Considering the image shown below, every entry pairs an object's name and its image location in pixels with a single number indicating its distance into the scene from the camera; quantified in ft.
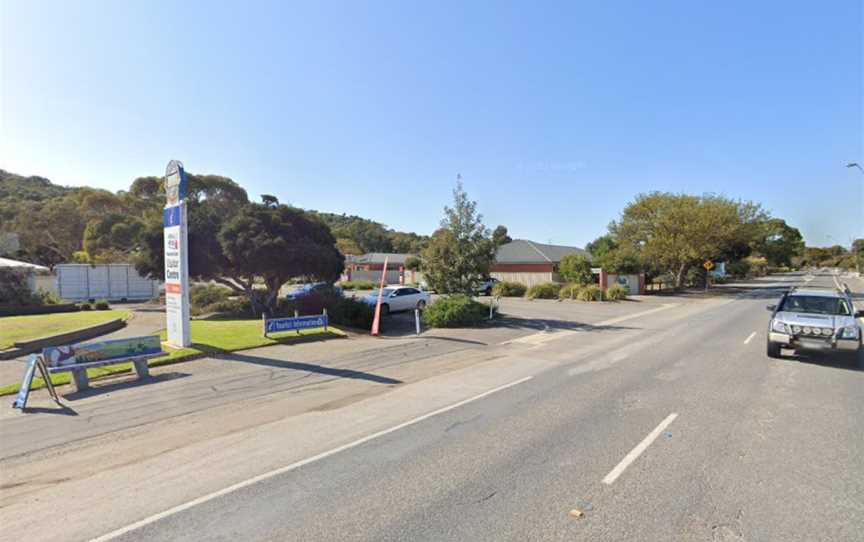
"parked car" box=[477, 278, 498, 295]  124.16
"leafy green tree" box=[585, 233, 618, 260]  173.45
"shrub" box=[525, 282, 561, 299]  112.57
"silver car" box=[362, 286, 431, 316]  77.00
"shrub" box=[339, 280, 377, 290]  157.72
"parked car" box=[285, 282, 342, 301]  71.66
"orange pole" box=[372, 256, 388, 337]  54.88
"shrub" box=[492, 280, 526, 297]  122.52
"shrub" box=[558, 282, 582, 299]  109.91
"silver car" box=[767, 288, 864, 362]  32.07
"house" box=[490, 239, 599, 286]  135.44
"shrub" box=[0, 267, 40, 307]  72.02
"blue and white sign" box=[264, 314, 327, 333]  47.44
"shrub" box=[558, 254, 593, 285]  115.85
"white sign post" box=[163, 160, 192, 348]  42.03
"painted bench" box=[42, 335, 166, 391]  29.04
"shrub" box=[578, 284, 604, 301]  105.50
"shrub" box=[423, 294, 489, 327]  60.80
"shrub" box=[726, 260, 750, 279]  242.99
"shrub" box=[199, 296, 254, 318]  74.13
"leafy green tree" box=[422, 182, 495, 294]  65.00
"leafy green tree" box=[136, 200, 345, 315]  66.03
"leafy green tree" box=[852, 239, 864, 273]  332.39
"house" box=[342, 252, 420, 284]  202.49
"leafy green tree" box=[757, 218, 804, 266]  327.78
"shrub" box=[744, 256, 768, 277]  276.21
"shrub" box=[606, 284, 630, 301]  106.22
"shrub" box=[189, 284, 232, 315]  77.00
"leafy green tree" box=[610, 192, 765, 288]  135.33
